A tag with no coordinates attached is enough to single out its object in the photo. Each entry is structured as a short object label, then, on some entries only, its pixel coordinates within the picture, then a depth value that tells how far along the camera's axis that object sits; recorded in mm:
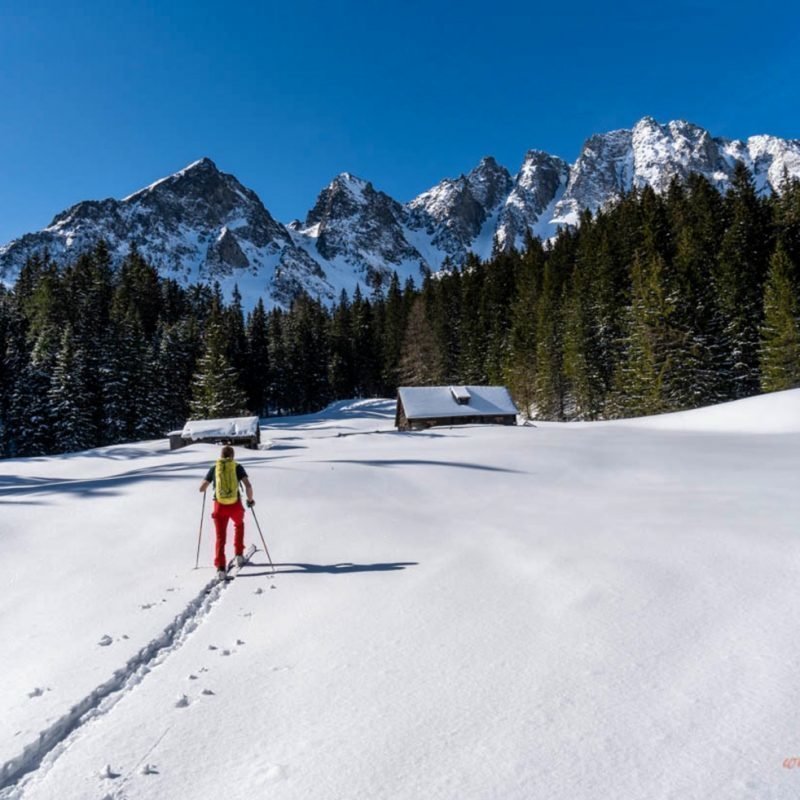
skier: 8945
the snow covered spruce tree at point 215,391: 51844
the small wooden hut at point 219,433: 38938
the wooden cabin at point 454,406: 44969
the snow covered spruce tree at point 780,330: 37375
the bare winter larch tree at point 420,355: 74312
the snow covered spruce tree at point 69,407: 48531
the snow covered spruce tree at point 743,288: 42219
